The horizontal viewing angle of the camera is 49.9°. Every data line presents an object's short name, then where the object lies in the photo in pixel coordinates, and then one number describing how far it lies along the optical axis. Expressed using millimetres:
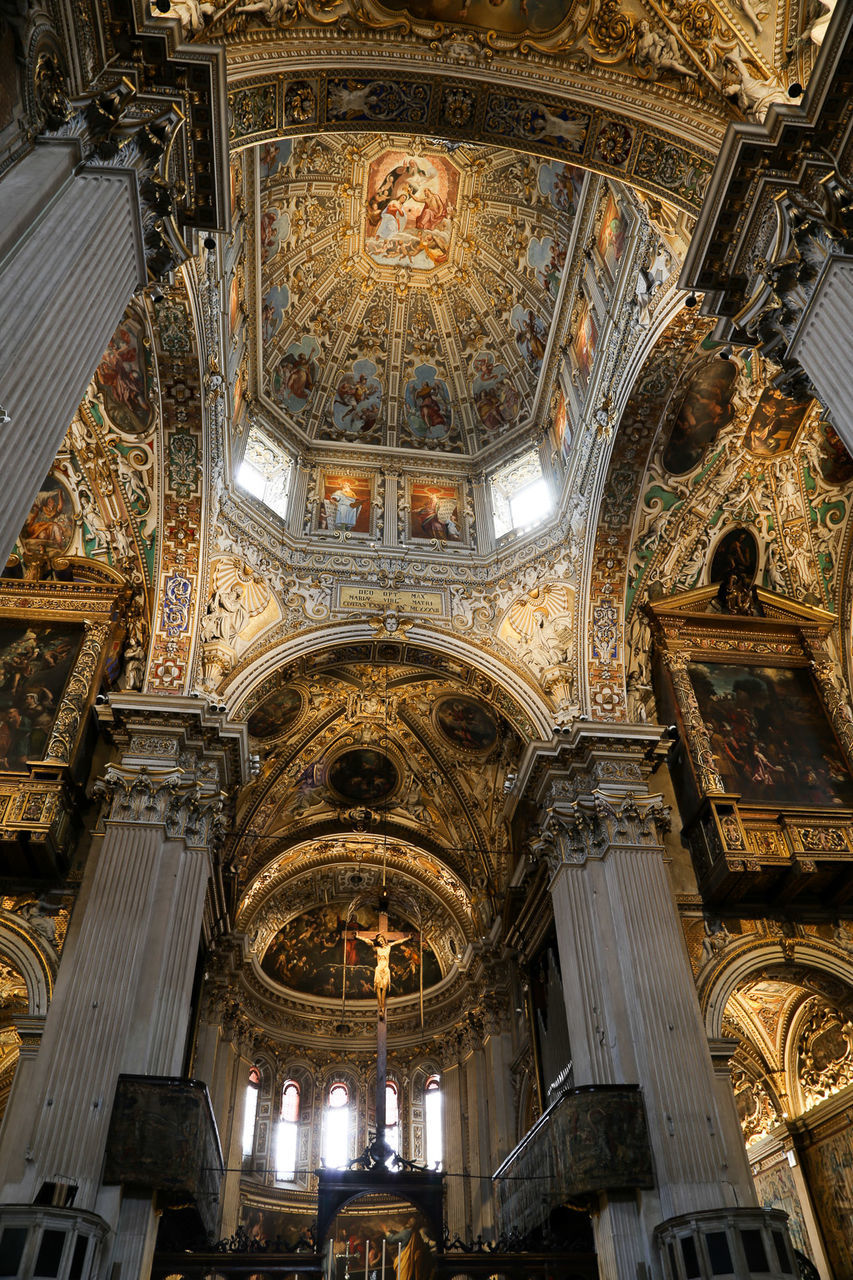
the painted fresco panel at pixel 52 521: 15102
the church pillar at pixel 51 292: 6070
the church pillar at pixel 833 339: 7637
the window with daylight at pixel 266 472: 18188
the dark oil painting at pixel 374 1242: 19422
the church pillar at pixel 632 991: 11094
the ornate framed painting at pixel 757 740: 13656
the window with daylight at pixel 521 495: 18969
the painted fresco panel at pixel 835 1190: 14820
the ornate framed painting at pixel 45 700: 12742
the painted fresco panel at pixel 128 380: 14305
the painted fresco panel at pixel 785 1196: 16353
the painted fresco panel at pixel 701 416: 15188
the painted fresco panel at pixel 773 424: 15406
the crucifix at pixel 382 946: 18984
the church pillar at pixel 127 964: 10312
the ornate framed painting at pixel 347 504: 18984
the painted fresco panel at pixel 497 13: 10117
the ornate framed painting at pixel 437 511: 19328
